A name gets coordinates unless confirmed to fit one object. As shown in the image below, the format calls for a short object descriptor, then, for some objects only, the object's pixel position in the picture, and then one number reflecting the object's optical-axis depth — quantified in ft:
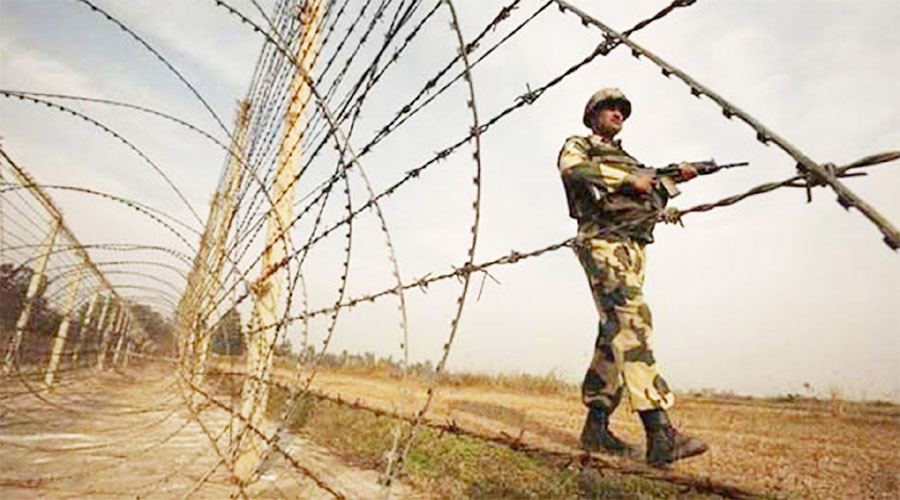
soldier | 6.47
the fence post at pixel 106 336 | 36.37
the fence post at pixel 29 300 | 18.31
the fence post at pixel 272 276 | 10.81
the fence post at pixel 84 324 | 29.27
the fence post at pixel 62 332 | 22.71
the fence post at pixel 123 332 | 44.45
